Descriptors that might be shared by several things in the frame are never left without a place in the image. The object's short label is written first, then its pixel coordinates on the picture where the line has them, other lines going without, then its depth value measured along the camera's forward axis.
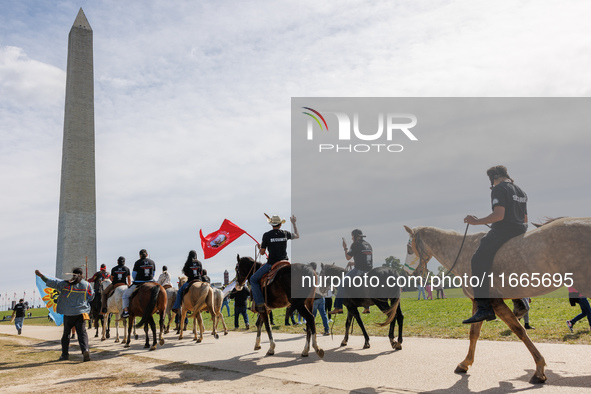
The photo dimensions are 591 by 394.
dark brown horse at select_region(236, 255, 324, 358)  9.64
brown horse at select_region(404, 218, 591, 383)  6.29
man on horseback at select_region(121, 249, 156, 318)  13.08
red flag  14.88
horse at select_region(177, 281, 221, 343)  14.38
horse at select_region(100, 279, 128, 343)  15.31
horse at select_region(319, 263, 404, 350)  10.09
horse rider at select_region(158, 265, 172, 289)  17.97
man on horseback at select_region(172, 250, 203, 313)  14.72
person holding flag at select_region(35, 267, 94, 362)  11.10
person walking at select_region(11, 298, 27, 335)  22.83
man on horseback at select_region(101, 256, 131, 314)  15.65
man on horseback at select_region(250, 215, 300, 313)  10.20
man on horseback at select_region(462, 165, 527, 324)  6.72
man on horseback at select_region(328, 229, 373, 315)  10.50
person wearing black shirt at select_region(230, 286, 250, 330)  18.14
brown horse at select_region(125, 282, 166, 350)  12.53
